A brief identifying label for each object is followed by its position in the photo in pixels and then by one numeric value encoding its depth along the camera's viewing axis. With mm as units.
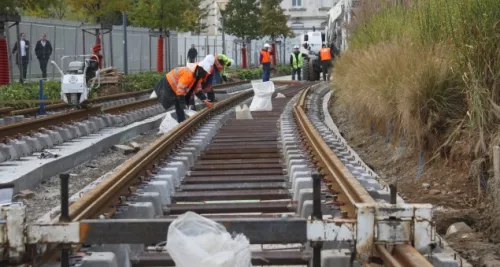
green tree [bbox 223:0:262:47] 63875
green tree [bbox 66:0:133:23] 39875
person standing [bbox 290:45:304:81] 39562
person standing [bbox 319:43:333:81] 36219
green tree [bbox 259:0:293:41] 65562
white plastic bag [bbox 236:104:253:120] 15586
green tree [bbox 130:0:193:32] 41875
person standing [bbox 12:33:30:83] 26731
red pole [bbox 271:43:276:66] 59094
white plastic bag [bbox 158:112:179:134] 15041
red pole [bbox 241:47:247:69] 56988
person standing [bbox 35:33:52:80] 28081
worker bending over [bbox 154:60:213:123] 13828
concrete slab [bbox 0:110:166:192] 9547
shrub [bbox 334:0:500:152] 7684
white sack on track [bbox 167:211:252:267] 4191
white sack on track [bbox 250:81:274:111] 17914
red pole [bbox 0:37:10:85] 22719
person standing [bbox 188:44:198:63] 37781
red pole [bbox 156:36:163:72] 39000
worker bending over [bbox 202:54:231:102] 16019
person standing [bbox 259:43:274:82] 31298
